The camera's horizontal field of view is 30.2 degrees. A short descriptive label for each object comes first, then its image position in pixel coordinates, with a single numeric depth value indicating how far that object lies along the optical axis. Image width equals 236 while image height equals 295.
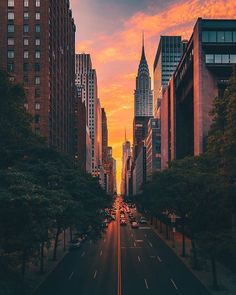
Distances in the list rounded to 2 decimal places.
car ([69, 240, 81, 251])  60.27
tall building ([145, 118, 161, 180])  175.50
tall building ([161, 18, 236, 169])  76.31
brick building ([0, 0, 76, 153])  107.44
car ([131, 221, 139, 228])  95.31
